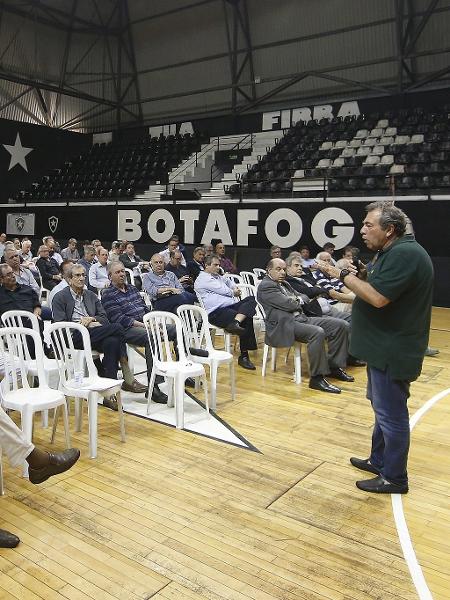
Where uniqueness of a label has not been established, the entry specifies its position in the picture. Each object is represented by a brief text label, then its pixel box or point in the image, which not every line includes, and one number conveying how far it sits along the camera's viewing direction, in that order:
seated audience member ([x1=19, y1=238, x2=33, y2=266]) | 8.41
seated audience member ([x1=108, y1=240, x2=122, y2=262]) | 8.92
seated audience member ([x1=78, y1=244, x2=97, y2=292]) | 7.60
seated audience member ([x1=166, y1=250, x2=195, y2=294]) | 6.88
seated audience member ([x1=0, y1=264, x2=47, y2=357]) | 4.23
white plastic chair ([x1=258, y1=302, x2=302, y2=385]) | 4.89
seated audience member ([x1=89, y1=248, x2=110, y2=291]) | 7.00
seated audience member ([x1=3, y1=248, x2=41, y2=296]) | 5.03
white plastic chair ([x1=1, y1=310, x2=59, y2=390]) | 3.61
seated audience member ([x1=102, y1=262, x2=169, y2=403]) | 4.30
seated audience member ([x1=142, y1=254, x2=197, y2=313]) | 5.64
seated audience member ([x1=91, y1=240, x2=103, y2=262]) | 7.84
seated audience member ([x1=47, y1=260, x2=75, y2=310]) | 4.15
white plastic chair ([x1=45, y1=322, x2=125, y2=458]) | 3.24
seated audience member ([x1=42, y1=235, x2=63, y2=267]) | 8.28
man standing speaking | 2.49
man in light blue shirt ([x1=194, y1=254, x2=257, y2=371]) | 5.31
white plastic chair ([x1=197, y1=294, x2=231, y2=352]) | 5.34
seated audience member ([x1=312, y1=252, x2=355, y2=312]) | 5.92
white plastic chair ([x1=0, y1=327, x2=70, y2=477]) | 2.93
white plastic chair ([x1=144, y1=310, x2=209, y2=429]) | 3.74
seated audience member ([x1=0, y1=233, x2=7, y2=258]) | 10.05
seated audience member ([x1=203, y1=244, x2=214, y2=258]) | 7.82
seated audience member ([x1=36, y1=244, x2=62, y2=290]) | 7.77
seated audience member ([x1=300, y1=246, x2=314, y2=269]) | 8.99
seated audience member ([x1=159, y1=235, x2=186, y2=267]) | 7.41
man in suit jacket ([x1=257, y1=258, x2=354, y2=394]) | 4.73
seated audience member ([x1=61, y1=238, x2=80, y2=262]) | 9.75
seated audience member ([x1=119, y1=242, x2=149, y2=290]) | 8.08
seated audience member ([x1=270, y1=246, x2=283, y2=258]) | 7.51
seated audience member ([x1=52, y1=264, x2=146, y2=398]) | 4.00
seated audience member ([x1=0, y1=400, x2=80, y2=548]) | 2.32
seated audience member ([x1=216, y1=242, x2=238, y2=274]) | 8.37
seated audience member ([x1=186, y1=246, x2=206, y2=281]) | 7.38
